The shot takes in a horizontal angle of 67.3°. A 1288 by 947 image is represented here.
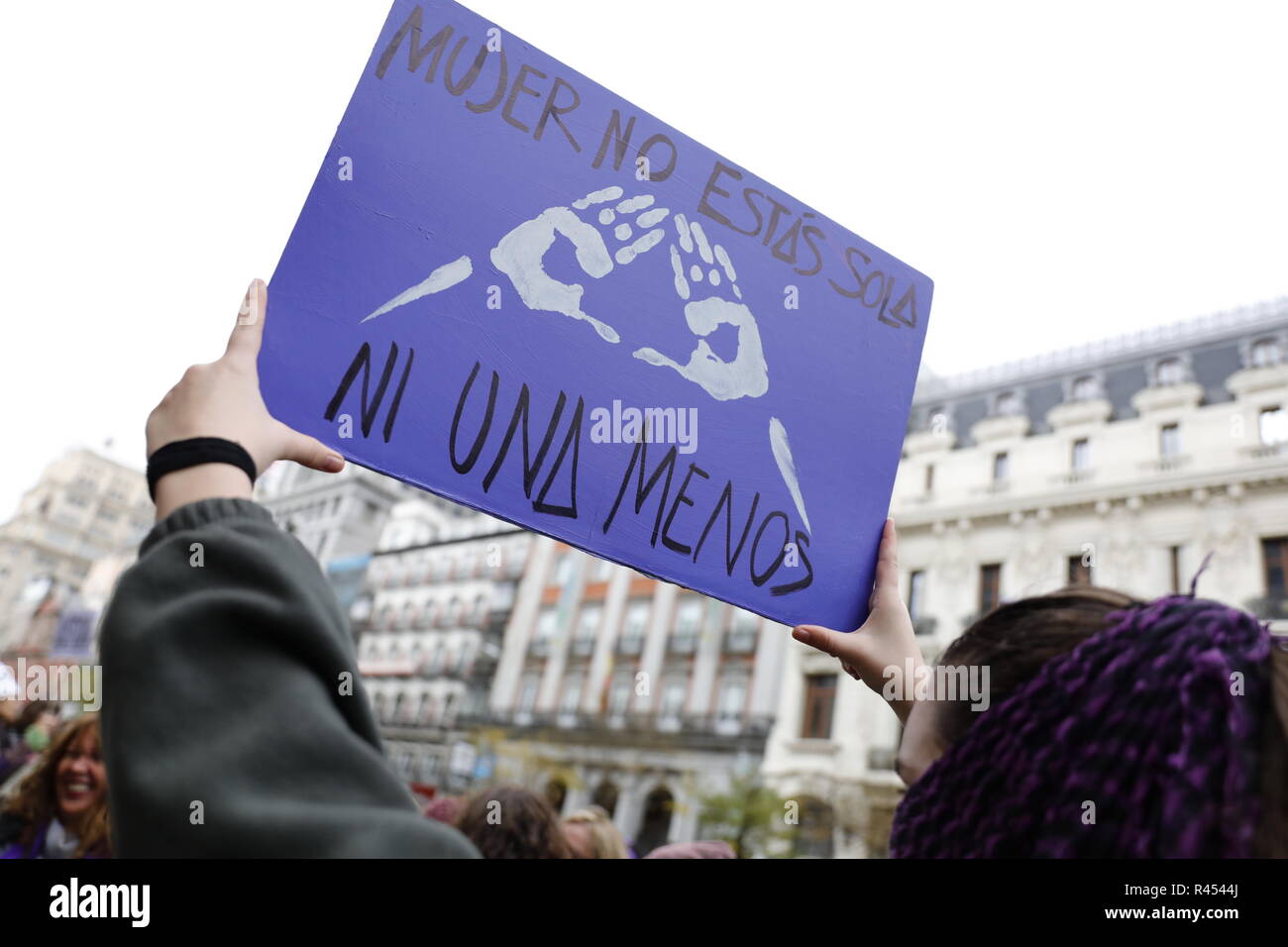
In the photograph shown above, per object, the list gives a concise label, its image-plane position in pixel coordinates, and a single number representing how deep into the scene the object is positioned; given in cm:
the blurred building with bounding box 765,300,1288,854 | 1914
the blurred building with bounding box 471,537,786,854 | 2584
